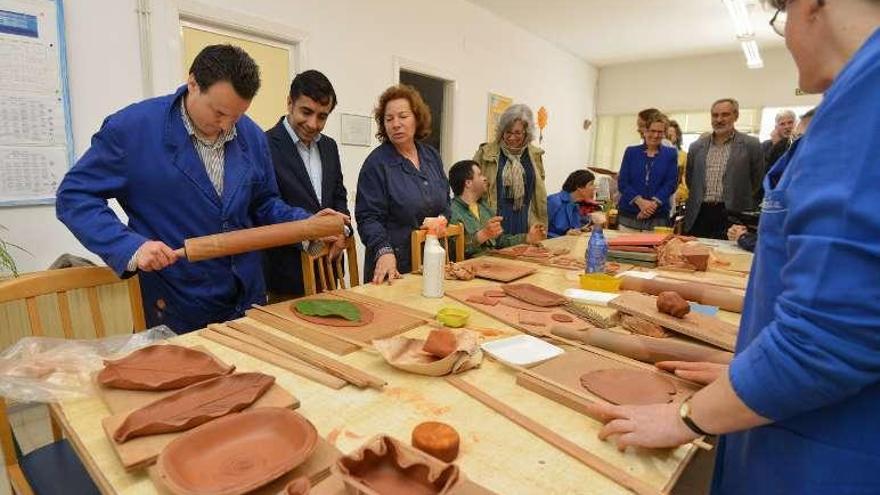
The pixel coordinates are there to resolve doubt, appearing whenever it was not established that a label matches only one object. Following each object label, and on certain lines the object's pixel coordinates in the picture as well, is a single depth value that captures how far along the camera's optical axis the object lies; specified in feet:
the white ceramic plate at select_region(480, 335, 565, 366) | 4.11
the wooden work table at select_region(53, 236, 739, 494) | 2.68
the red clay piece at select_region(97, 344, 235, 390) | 3.39
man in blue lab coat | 5.14
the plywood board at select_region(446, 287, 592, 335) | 4.94
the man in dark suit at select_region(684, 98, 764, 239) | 13.89
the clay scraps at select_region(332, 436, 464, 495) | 2.40
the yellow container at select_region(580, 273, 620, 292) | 6.41
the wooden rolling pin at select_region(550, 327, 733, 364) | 4.13
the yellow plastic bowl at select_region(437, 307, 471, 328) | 4.95
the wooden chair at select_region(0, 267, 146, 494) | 4.10
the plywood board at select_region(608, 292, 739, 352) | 4.57
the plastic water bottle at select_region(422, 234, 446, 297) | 5.83
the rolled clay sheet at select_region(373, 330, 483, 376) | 3.84
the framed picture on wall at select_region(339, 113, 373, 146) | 14.02
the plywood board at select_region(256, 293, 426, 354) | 4.57
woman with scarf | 10.55
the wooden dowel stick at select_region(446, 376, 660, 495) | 2.65
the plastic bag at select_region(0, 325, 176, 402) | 3.46
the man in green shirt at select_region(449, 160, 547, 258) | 9.68
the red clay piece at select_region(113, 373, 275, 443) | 2.84
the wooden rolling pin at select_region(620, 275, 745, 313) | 5.91
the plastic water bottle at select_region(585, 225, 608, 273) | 7.20
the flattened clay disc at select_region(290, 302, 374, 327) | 4.87
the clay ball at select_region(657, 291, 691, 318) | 4.97
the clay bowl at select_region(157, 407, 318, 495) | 2.42
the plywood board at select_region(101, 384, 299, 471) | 2.59
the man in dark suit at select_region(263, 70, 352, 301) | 7.32
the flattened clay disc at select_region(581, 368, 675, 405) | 3.47
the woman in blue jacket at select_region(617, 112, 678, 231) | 14.73
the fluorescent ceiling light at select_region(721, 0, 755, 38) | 16.10
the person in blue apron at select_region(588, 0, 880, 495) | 1.98
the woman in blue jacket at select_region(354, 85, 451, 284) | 7.82
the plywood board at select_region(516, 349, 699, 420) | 3.46
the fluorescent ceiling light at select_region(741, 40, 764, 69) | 19.94
